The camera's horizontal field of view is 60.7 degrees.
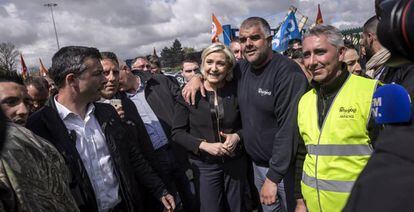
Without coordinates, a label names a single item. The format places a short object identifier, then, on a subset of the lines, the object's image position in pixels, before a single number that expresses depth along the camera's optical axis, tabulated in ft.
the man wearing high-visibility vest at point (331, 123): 6.75
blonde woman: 10.23
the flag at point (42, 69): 47.88
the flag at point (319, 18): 36.35
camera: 2.32
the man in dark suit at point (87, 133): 7.22
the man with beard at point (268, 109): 8.75
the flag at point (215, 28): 32.17
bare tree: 140.88
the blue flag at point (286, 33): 28.73
